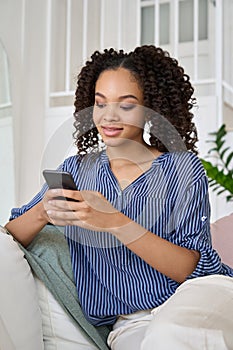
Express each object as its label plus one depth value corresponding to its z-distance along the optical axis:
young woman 1.23
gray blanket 1.32
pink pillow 1.66
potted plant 2.78
